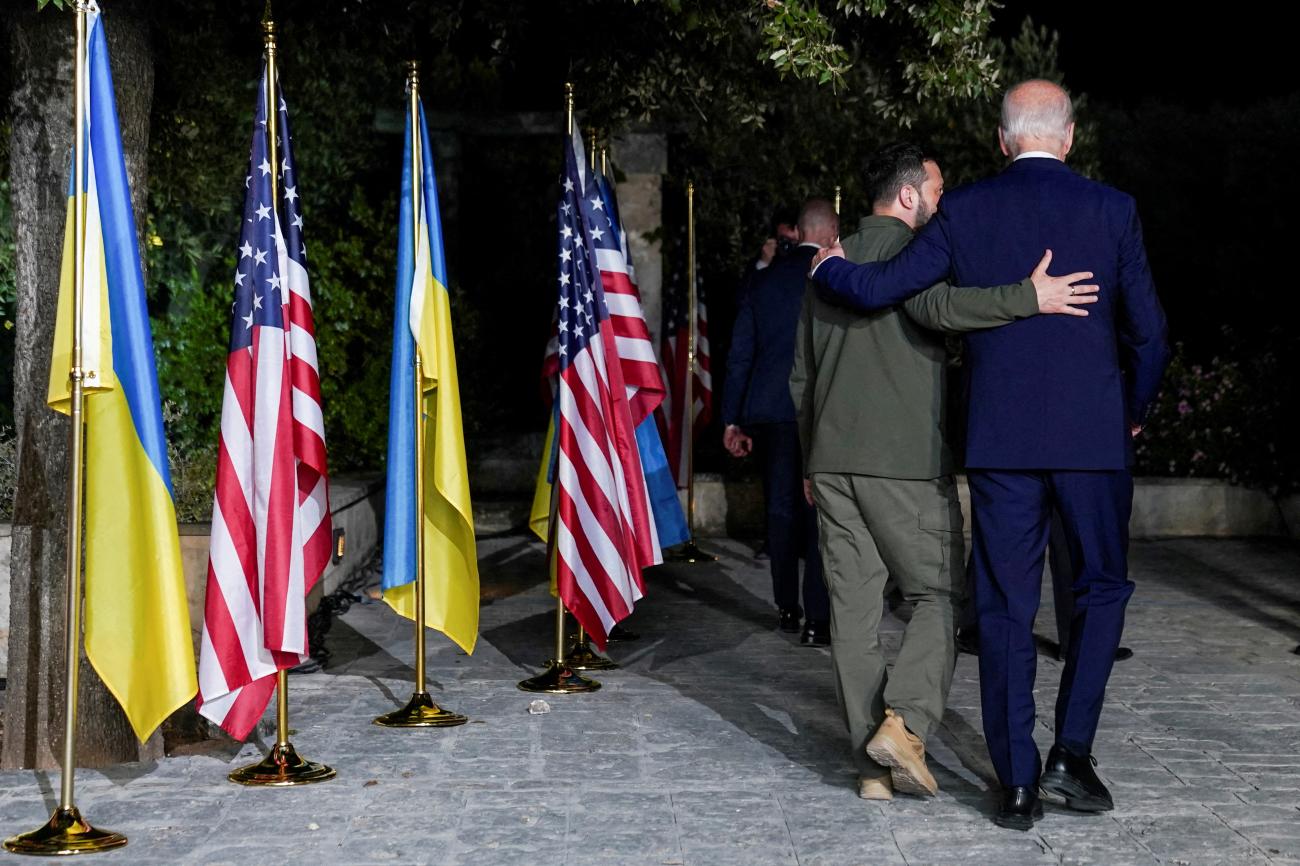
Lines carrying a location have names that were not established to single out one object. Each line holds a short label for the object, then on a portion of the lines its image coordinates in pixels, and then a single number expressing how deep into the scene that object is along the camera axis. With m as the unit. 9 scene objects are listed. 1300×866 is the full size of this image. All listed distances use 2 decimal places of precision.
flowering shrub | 13.34
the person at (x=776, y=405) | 8.93
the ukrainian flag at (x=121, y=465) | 5.39
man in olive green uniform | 5.74
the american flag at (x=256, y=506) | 5.93
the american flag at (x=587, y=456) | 7.61
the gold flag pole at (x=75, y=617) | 5.11
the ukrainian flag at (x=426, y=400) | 6.97
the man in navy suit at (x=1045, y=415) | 5.37
